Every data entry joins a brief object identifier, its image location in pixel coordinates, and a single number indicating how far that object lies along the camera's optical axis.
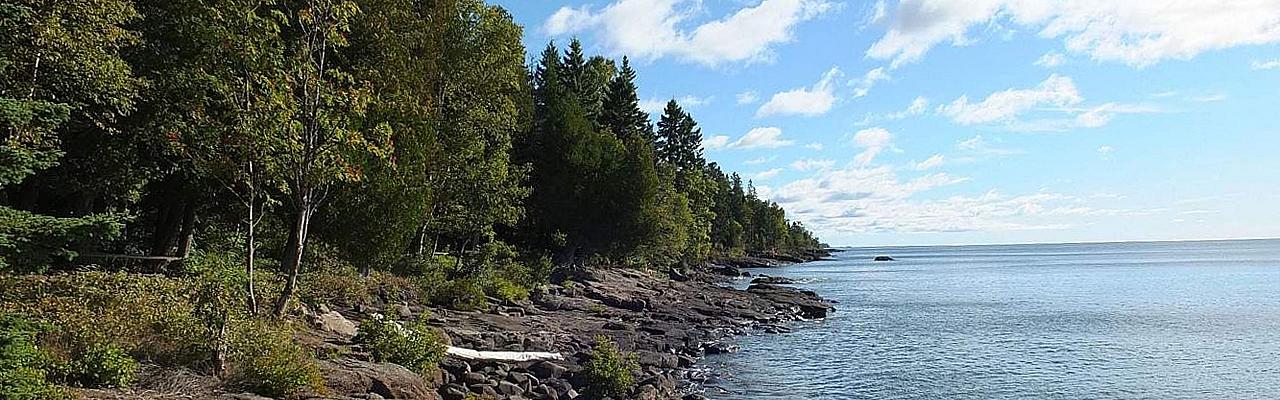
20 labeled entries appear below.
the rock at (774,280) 78.31
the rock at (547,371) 20.76
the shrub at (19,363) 8.34
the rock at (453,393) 16.18
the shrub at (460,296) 28.69
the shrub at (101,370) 10.91
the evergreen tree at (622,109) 67.38
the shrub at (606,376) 20.06
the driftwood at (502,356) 20.31
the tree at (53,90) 9.04
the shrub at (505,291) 32.28
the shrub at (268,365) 12.17
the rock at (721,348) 32.09
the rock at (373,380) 13.58
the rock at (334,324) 17.98
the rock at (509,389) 18.17
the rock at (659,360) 26.83
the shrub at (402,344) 16.14
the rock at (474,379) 18.00
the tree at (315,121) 14.72
